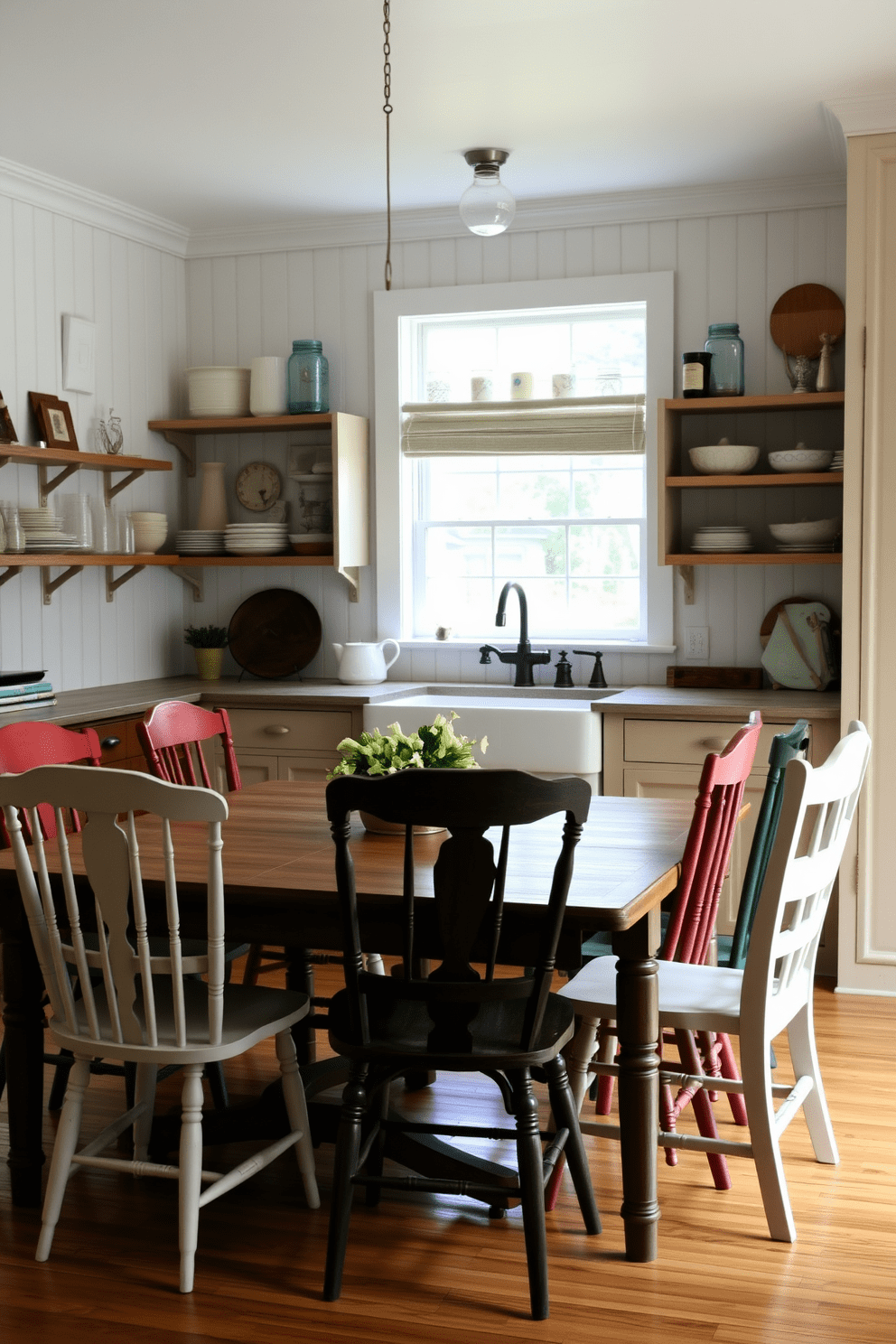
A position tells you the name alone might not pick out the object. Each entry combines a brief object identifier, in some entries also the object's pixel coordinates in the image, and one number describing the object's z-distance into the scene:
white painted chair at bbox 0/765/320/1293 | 2.22
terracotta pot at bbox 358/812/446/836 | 2.87
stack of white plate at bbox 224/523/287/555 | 5.18
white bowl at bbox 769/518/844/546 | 4.54
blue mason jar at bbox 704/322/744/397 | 4.60
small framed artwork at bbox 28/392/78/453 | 4.62
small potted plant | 5.32
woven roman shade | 4.96
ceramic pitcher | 5.02
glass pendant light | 3.56
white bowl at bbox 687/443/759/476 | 4.58
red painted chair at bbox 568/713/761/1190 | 2.50
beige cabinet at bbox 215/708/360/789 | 4.71
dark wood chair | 2.13
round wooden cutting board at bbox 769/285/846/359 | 4.58
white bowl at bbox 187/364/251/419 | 5.25
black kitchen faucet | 4.95
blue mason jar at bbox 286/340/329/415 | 5.14
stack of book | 4.19
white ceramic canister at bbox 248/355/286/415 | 5.18
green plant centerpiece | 2.72
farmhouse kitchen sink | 4.36
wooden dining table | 2.33
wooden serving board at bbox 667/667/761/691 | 4.78
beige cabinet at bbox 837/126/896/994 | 3.94
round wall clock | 5.40
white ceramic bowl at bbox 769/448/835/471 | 4.50
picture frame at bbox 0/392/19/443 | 4.37
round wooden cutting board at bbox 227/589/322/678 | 5.38
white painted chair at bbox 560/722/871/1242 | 2.39
